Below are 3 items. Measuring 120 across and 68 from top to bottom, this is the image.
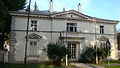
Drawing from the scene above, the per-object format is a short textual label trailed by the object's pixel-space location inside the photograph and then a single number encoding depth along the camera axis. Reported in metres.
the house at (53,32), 12.45
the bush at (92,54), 12.69
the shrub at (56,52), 11.12
